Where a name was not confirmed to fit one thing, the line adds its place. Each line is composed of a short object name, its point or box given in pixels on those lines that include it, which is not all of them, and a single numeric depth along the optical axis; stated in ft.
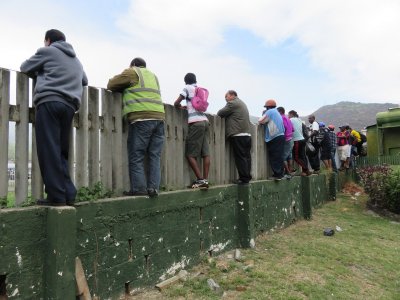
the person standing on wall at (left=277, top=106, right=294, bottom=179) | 29.58
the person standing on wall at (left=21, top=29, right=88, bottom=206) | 11.64
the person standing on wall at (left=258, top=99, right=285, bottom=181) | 27.45
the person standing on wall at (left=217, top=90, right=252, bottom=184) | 22.15
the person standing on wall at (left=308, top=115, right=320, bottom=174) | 39.50
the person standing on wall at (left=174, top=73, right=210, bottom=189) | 18.78
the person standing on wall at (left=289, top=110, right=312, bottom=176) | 33.24
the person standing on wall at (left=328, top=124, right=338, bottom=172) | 43.67
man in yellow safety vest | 15.17
